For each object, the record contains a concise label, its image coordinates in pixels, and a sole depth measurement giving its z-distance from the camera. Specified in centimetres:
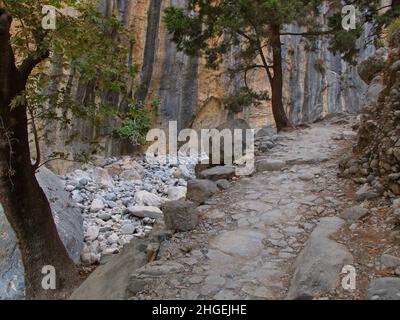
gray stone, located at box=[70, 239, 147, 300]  404
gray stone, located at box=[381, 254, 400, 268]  350
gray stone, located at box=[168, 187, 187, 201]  1141
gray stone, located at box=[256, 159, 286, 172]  721
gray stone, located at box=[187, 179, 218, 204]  603
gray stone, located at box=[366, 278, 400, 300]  306
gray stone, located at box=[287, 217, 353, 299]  339
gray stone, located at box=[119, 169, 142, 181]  1398
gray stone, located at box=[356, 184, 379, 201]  482
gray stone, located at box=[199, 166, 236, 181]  684
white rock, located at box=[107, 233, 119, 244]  894
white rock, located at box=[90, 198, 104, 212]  1077
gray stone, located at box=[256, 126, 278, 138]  993
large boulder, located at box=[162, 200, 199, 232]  496
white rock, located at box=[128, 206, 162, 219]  1002
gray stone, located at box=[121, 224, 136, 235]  934
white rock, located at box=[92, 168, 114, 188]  1308
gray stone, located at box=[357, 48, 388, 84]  831
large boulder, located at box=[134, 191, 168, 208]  1090
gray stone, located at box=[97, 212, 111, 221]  1025
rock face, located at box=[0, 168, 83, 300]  716
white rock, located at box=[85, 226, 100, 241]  912
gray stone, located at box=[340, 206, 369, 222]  450
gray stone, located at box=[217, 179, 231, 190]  644
